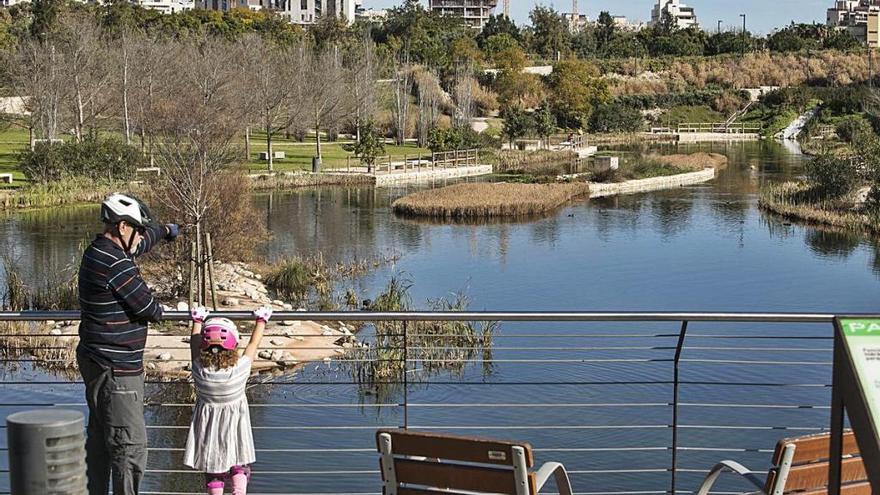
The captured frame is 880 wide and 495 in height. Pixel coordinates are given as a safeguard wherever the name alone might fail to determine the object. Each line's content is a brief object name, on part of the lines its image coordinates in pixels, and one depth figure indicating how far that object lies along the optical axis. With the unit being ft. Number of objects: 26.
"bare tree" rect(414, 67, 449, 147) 204.95
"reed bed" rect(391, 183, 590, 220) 123.34
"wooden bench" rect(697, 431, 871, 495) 15.29
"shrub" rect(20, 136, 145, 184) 126.21
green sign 13.11
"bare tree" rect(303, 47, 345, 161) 178.63
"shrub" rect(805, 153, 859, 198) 121.19
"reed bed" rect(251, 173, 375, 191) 142.92
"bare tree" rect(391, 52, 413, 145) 205.36
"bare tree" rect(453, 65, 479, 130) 217.15
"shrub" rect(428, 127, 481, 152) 172.65
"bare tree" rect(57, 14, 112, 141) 150.30
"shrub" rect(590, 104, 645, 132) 249.55
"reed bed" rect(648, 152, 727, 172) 169.89
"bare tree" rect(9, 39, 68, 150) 143.02
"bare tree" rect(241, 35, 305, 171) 168.66
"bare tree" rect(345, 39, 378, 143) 194.59
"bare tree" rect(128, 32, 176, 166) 152.68
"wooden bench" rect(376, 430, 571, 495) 13.97
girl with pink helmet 17.70
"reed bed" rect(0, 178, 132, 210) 116.88
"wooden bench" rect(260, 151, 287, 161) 163.53
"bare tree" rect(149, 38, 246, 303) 74.63
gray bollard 15.74
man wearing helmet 17.53
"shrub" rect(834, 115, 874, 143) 210.18
